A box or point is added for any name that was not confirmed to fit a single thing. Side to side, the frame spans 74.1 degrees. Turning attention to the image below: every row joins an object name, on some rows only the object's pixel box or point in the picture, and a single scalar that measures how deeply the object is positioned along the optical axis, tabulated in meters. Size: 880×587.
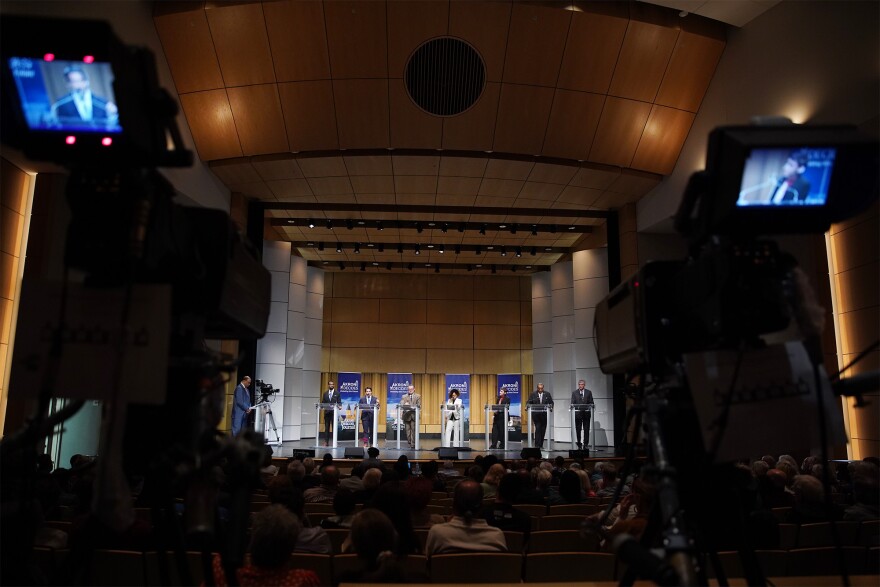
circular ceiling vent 8.53
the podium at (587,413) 11.50
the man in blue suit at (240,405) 9.84
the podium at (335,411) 11.88
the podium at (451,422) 12.34
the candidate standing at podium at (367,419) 12.94
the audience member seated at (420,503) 3.33
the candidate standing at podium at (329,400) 12.69
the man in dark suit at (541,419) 12.27
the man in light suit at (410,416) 12.88
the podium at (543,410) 12.07
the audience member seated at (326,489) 4.47
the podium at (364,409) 12.06
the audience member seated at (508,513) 3.47
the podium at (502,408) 12.64
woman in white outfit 12.40
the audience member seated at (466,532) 2.74
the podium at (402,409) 12.68
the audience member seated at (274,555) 1.89
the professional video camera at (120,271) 1.23
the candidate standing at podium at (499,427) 13.07
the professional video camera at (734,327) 1.30
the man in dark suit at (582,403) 11.68
